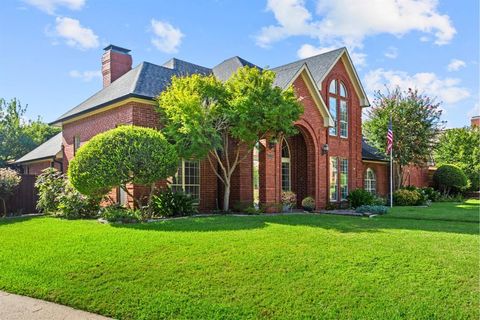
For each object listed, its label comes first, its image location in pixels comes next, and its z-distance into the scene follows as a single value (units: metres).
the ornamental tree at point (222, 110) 12.70
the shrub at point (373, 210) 15.41
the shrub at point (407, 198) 22.62
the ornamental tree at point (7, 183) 15.23
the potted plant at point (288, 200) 16.92
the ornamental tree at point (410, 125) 24.41
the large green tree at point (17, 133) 31.92
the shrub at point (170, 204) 13.20
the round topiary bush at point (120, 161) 11.40
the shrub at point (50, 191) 14.73
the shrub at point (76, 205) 13.41
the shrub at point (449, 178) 29.59
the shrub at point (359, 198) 19.52
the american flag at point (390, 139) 19.75
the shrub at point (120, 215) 11.57
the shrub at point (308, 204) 17.12
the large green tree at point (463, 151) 31.84
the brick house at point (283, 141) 15.41
